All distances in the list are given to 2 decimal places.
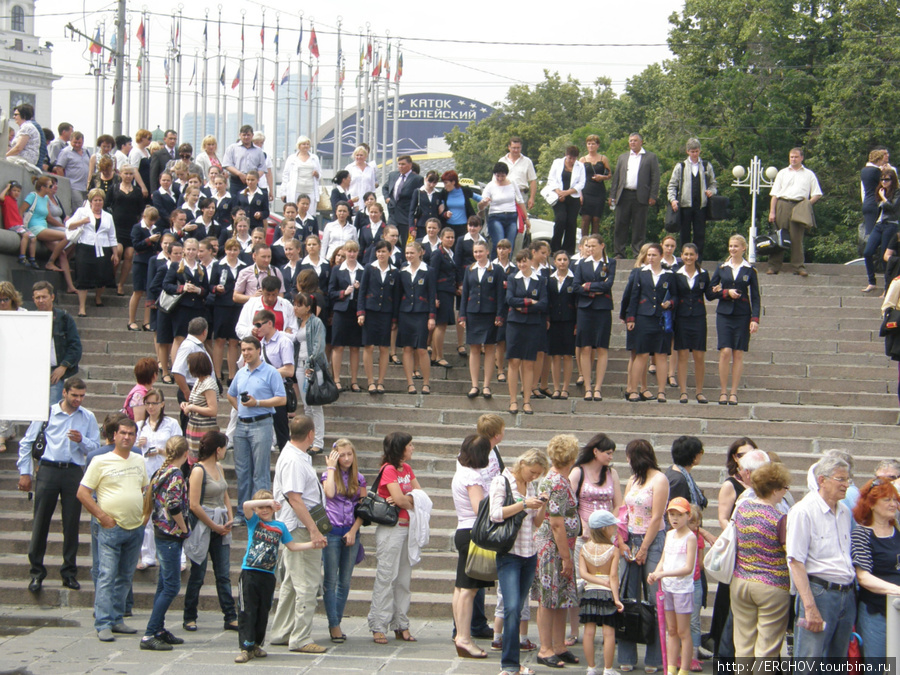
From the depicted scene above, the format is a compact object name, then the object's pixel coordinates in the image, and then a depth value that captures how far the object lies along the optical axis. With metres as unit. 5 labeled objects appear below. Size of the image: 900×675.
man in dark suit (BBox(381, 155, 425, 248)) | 15.62
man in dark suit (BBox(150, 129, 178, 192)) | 16.38
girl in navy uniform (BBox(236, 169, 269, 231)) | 15.29
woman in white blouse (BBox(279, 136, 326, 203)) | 16.16
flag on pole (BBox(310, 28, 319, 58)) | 40.41
